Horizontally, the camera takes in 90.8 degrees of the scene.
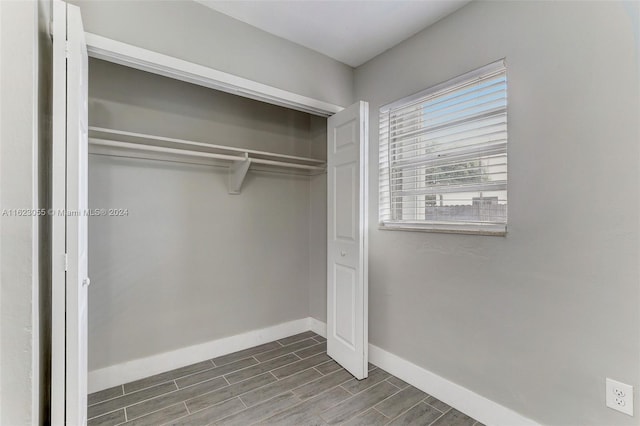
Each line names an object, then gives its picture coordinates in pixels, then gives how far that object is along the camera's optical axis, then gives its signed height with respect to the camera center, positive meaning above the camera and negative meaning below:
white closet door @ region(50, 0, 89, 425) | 1.19 +0.00
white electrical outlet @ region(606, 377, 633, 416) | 1.39 -0.82
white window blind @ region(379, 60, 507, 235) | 1.88 +0.39
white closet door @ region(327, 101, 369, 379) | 2.37 -0.20
